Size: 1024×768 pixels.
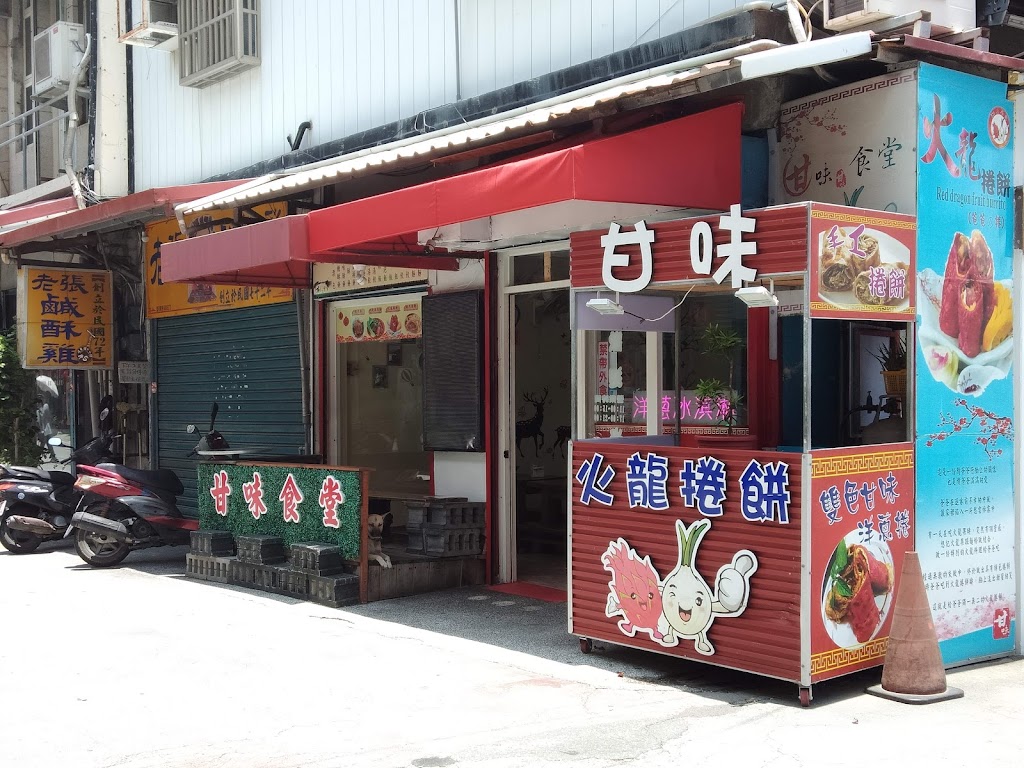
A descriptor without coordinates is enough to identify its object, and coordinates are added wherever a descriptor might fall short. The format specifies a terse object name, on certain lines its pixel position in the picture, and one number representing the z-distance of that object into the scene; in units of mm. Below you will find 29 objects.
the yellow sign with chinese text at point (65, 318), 14039
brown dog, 9127
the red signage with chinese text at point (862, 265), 5938
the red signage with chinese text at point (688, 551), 6031
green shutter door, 12141
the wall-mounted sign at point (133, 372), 14562
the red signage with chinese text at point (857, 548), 5957
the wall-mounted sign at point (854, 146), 6621
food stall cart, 5961
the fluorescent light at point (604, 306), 6715
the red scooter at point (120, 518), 10680
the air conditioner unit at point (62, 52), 15797
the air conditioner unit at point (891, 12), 6621
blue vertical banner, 6535
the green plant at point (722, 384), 7672
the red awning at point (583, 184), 6625
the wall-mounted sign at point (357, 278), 10609
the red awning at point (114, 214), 11195
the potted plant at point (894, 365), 7348
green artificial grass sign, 8984
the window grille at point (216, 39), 12266
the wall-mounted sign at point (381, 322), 10727
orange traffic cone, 5949
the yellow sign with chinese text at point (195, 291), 12117
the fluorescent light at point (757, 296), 5871
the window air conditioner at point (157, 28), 13164
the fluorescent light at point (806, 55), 6055
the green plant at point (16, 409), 14727
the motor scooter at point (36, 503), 11602
